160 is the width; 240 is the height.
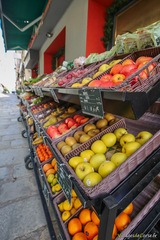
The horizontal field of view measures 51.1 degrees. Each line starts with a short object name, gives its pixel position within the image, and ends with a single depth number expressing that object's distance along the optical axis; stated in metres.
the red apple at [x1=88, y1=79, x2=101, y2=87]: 0.86
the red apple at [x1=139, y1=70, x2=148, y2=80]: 0.69
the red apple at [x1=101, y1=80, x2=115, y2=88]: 0.77
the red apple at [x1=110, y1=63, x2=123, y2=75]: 0.92
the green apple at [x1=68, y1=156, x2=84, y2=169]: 0.94
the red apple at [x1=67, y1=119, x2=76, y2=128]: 1.49
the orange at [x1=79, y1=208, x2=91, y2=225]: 1.06
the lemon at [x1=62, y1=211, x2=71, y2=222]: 1.13
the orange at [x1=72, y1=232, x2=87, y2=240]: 0.97
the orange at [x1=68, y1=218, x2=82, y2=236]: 1.03
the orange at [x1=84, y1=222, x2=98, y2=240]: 0.97
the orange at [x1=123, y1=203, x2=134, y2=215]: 0.92
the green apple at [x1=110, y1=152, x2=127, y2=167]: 0.81
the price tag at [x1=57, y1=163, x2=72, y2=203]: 0.86
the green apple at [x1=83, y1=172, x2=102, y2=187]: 0.75
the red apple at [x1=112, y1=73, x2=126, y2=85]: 0.81
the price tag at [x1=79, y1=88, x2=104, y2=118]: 0.71
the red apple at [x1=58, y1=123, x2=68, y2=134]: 1.48
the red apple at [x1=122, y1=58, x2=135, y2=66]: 0.94
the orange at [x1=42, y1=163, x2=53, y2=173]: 1.67
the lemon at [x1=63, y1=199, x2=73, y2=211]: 1.19
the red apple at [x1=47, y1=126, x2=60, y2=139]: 1.43
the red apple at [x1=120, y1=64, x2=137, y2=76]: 0.85
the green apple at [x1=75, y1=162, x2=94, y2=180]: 0.84
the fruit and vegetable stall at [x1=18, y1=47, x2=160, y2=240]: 0.64
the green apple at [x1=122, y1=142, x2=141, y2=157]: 0.83
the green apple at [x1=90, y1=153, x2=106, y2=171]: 0.91
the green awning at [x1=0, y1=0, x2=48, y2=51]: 4.02
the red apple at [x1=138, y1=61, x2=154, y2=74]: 0.73
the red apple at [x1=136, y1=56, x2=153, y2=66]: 0.89
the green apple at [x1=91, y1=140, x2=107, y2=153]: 0.99
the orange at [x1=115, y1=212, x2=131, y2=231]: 0.87
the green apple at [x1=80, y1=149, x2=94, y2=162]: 0.98
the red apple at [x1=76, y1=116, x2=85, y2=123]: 1.46
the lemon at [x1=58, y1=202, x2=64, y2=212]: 1.22
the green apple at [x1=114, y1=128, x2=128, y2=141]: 1.05
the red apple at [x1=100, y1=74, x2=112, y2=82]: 0.91
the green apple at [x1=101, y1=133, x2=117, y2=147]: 1.02
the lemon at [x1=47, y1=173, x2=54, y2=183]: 1.52
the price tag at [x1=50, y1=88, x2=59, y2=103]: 1.47
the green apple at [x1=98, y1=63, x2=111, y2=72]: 1.18
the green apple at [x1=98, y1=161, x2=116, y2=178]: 0.78
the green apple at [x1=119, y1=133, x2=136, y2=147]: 0.94
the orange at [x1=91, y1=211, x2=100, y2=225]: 1.00
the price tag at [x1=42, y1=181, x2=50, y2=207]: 1.48
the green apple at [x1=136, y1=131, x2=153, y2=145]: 0.87
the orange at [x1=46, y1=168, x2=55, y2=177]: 1.60
